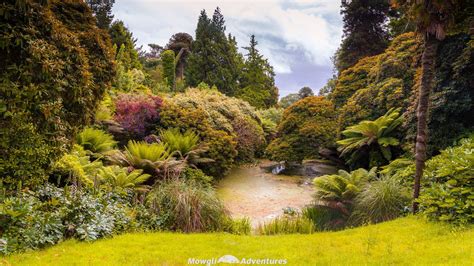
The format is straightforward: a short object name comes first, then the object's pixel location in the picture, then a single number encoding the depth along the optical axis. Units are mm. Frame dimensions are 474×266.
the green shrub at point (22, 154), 5758
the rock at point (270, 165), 16812
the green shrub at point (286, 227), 7574
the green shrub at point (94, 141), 10328
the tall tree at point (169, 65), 31766
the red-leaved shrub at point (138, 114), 12445
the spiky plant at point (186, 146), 11305
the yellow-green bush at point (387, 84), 11531
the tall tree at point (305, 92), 51000
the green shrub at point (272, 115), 24281
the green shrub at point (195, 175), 10274
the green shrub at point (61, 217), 4910
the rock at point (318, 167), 15250
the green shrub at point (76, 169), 7434
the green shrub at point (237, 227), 7457
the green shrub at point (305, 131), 15492
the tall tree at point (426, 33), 6586
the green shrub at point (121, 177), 8273
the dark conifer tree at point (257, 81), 33188
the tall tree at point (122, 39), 27812
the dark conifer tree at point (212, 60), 32688
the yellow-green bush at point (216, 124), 12320
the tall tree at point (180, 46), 41094
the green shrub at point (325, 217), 8094
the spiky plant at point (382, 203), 7496
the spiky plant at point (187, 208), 7176
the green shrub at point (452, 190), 5652
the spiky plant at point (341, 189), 8598
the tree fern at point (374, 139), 11211
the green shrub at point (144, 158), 9664
